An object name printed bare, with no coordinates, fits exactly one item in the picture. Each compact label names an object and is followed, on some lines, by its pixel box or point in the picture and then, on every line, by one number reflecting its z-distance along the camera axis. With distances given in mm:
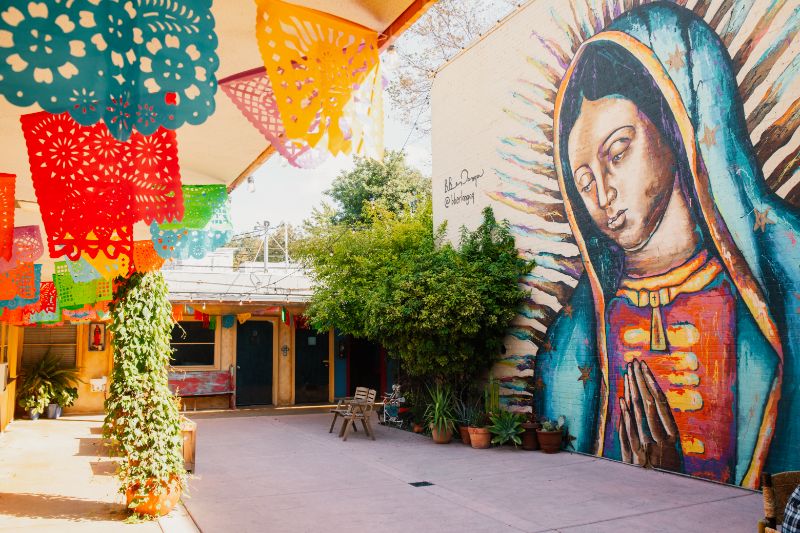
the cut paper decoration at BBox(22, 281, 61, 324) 9711
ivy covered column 5871
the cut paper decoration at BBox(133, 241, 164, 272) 5984
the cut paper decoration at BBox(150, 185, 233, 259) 5555
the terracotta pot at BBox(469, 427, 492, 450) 9750
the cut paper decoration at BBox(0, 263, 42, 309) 7477
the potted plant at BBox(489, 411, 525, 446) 9531
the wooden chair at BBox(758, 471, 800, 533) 3622
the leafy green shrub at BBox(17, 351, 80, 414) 13812
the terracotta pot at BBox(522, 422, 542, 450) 9453
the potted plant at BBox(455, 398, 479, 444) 10203
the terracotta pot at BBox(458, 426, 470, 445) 10156
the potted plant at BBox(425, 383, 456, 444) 10344
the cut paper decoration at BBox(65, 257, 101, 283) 6449
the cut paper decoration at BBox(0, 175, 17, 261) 5156
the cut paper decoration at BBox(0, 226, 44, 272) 6535
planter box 7582
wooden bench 15719
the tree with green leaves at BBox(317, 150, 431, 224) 25203
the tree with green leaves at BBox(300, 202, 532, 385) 9805
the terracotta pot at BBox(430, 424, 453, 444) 10344
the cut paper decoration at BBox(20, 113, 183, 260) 3109
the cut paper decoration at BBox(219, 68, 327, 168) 2879
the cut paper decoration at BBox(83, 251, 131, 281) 4344
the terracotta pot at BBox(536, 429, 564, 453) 9039
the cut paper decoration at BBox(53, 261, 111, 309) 8578
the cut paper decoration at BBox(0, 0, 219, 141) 2170
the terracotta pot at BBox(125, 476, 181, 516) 5871
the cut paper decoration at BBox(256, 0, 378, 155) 2736
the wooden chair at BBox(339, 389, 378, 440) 11062
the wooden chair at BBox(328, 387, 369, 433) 11531
